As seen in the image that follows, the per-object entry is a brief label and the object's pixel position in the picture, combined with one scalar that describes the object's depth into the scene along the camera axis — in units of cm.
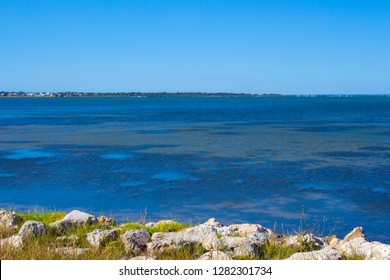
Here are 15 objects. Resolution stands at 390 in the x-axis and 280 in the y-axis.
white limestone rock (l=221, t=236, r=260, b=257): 730
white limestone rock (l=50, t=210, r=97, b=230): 891
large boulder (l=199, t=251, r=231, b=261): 692
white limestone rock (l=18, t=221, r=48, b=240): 776
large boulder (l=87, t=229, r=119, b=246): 778
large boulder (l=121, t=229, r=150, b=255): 762
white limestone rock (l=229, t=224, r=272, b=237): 982
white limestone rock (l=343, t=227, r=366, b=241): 1102
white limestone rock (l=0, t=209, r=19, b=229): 900
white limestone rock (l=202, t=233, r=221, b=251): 755
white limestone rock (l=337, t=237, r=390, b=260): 718
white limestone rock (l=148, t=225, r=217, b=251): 755
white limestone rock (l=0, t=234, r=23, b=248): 677
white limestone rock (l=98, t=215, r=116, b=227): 1015
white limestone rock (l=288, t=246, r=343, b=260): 678
